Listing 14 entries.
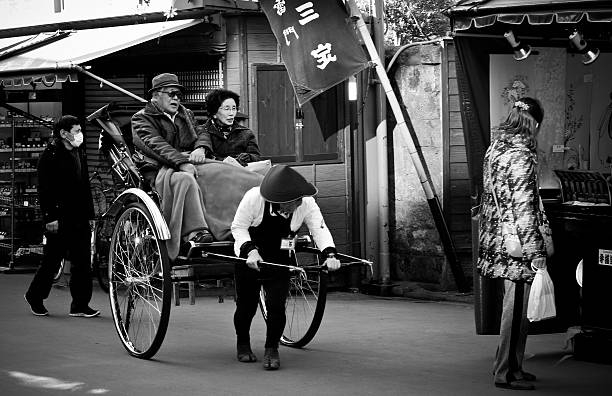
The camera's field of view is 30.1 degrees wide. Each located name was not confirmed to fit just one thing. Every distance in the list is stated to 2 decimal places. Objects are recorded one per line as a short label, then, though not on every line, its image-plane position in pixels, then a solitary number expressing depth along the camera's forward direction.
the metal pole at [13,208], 16.03
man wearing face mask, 11.98
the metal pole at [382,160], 14.02
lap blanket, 9.61
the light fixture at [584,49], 9.84
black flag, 13.05
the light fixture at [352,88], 14.11
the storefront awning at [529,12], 8.88
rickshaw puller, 8.82
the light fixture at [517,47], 9.62
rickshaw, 9.25
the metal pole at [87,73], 14.07
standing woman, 8.22
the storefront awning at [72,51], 14.20
